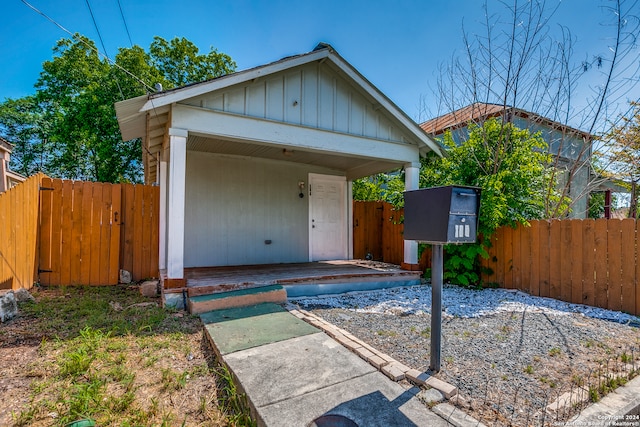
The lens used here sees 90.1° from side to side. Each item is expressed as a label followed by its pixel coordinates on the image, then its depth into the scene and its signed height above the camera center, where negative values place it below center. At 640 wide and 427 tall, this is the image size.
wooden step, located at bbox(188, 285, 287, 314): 3.87 -0.98
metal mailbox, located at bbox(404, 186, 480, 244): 2.22 +0.06
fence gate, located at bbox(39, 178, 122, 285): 5.30 -0.21
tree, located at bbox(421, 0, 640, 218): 5.63 +2.97
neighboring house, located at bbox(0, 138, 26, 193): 7.52 +1.38
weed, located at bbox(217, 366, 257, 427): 1.89 -1.18
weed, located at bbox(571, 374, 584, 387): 2.26 -1.13
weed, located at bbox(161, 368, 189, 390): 2.26 -1.17
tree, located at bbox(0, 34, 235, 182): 13.49 +5.51
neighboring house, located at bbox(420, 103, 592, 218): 6.33 +2.26
